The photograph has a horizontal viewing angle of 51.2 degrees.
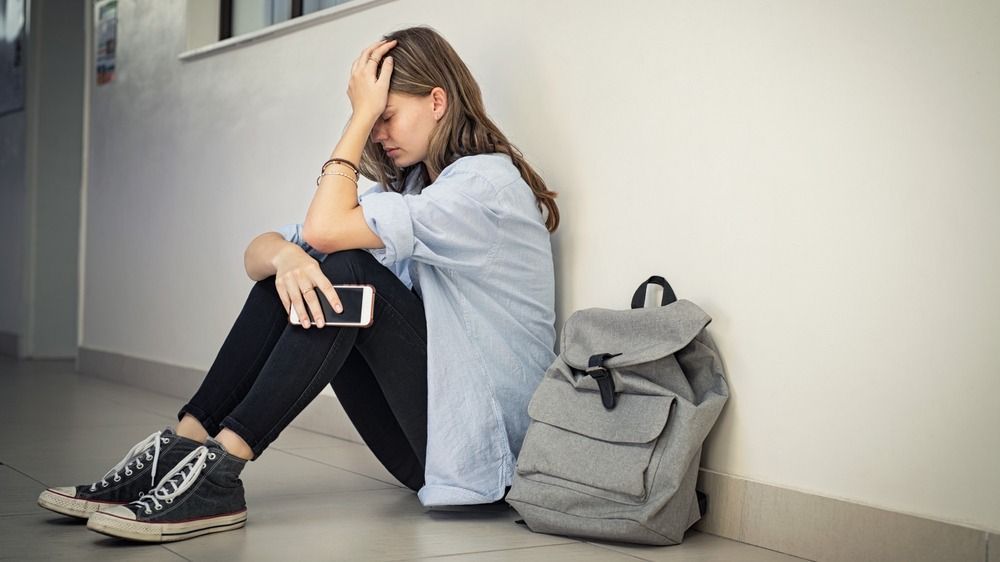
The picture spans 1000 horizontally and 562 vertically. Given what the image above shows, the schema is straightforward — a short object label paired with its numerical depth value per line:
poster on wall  4.23
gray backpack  1.57
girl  1.60
